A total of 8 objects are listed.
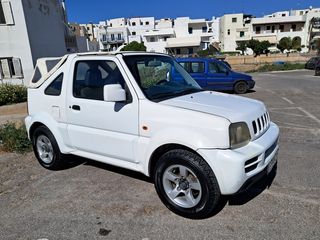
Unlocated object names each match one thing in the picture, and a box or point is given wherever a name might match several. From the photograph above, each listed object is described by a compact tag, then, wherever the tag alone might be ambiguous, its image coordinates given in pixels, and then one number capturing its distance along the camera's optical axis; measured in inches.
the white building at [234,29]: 2751.0
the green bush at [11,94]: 489.5
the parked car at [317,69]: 798.3
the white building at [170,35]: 2583.7
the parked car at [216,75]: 443.8
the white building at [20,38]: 552.4
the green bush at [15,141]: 219.3
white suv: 108.3
